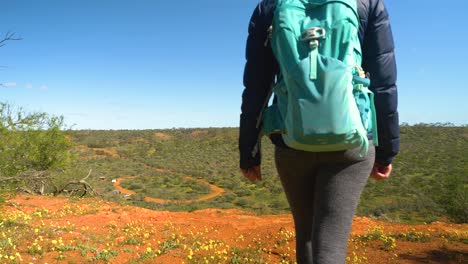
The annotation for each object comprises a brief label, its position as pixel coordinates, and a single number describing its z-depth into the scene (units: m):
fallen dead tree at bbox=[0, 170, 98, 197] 13.20
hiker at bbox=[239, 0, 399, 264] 1.28
